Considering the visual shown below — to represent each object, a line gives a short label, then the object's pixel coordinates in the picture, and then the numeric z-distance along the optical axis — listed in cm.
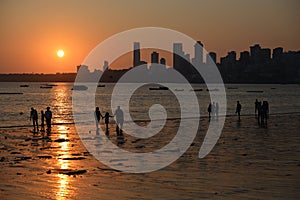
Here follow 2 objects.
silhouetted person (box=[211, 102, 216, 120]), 4706
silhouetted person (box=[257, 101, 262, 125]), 4069
